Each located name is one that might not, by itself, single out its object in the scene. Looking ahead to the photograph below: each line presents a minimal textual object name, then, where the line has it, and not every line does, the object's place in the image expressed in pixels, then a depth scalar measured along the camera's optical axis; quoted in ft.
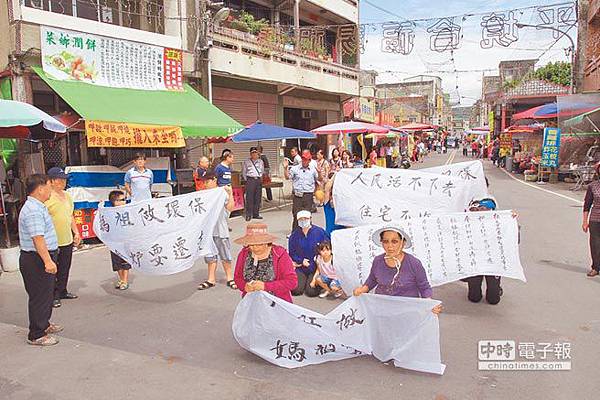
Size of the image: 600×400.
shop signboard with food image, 35.01
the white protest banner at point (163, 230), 20.79
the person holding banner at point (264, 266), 14.92
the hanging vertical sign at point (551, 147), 67.46
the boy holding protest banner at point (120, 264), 22.66
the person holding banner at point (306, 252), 21.50
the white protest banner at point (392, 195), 23.39
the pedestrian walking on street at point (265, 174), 46.53
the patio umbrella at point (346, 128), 53.93
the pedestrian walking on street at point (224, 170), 35.40
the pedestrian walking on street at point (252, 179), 42.06
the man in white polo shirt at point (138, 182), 29.55
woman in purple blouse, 14.30
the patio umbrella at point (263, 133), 43.37
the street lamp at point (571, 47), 42.31
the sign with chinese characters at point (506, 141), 108.78
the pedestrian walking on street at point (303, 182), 34.09
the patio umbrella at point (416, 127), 99.60
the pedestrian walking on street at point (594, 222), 23.39
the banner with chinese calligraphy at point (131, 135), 32.12
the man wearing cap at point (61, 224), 19.72
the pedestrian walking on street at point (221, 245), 22.86
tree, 119.03
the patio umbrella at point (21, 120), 23.47
